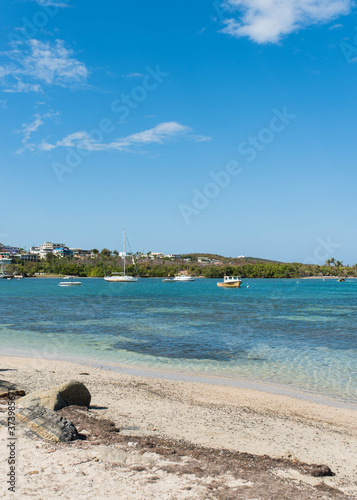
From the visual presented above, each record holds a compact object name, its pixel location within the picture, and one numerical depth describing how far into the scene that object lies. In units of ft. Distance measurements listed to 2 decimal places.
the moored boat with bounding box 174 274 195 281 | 535.80
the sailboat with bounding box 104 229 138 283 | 428.97
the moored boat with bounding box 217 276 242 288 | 371.97
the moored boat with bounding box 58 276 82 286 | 388.74
